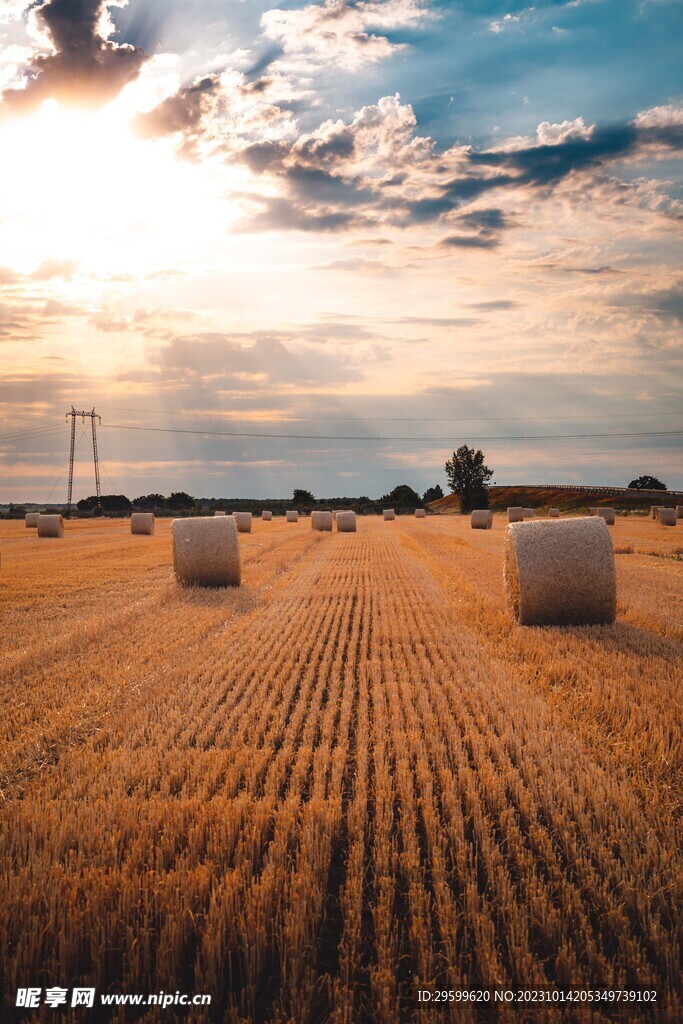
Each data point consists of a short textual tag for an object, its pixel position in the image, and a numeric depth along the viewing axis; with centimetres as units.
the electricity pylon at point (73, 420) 8335
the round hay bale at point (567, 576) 1141
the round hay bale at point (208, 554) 1662
